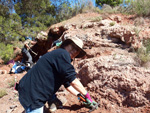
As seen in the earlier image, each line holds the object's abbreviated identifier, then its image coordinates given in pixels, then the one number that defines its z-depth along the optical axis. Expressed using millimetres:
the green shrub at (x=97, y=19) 5686
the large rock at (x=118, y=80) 2238
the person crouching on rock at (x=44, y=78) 1622
